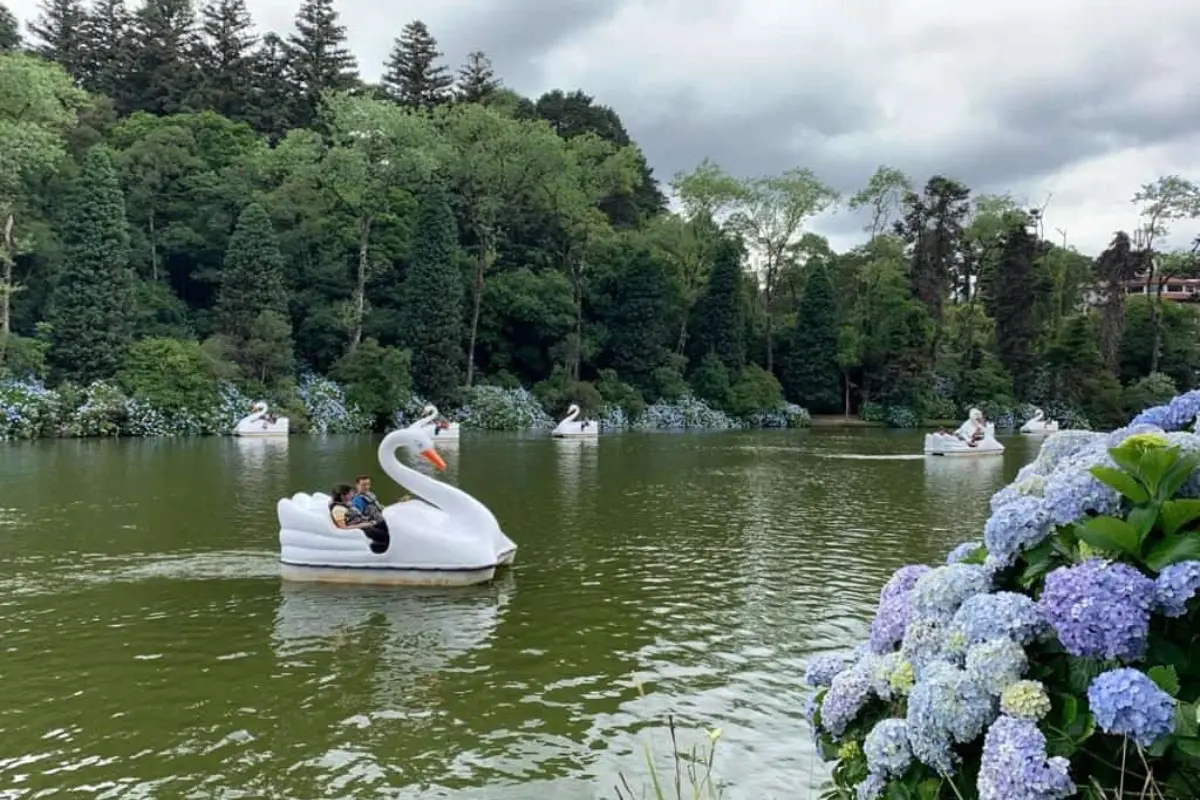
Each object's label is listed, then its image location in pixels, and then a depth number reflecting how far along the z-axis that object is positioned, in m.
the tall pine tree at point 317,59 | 63.69
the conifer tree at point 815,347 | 58.34
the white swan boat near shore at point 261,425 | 33.75
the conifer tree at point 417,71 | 70.50
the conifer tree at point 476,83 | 68.38
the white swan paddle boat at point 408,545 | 10.02
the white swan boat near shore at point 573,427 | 36.78
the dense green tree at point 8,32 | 48.56
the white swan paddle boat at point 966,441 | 30.30
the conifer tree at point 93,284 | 35.31
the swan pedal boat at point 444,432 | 32.69
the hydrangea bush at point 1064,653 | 2.30
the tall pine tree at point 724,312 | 56.09
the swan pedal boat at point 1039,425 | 47.22
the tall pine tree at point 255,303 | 39.91
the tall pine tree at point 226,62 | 60.31
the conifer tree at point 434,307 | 44.31
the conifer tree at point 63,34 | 63.32
